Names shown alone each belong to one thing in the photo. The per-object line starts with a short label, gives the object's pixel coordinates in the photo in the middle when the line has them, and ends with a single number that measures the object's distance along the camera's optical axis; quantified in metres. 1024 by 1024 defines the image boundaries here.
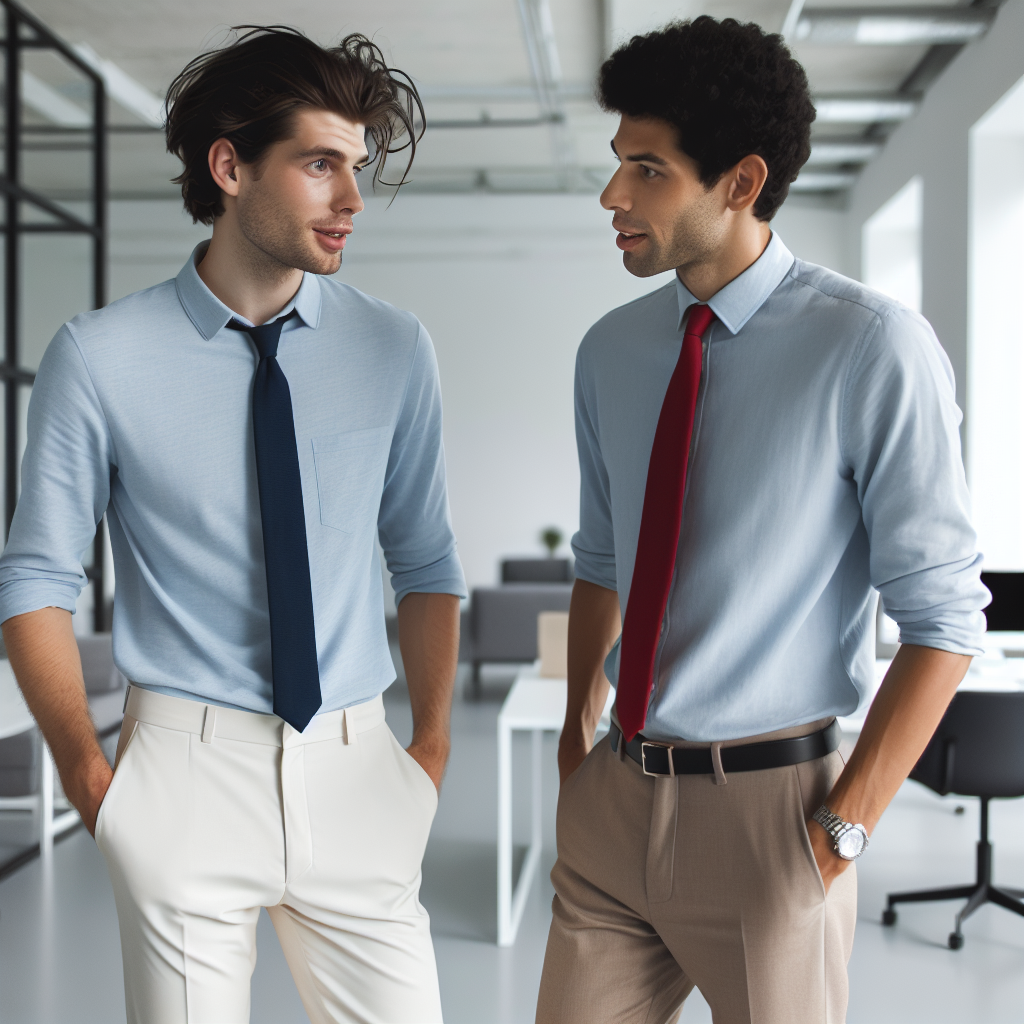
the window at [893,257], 8.76
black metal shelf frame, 4.79
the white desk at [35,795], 3.37
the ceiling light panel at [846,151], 8.10
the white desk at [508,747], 3.12
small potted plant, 9.97
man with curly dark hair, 1.19
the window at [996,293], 5.89
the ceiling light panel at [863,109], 7.01
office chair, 3.13
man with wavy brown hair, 1.27
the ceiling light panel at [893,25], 5.52
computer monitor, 3.88
